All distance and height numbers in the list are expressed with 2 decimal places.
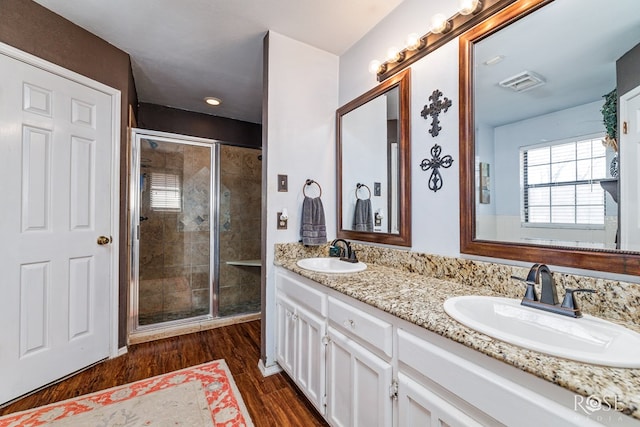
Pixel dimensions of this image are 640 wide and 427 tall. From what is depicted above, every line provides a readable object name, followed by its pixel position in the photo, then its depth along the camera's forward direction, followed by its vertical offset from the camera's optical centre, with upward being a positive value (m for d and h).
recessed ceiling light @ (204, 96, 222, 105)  3.02 +1.29
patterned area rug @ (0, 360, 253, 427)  1.43 -1.07
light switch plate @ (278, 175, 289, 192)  1.93 +0.23
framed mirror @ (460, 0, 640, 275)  0.89 +0.31
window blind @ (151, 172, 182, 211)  2.91 +0.26
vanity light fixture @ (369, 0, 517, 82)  1.23 +0.93
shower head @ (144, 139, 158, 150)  2.68 +0.71
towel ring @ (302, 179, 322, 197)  2.04 +0.24
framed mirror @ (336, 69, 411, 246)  1.61 +0.34
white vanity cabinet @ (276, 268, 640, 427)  0.61 -0.50
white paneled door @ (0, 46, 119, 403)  1.58 -0.07
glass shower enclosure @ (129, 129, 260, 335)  2.82 -0.21
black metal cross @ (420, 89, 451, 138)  1.40 +0.56
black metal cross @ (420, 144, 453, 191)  1.39 +0.27
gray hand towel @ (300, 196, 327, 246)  1.97 -0.05
